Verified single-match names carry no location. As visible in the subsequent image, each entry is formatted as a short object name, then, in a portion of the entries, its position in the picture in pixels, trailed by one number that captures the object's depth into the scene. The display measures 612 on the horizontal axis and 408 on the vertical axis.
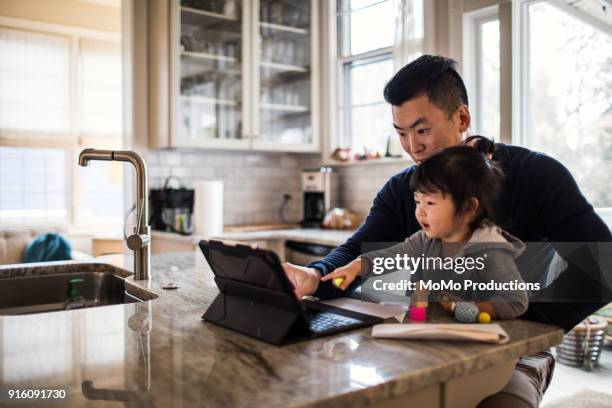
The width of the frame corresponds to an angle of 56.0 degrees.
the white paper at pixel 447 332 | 0.98
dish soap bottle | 1.93
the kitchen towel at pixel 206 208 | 3.78
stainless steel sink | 1.89
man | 1.34
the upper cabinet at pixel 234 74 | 3.81
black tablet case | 0.98
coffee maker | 4.19
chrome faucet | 1.69
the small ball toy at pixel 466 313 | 1.13
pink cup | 1.15
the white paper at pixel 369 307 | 1.20
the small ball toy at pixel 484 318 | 1.12
